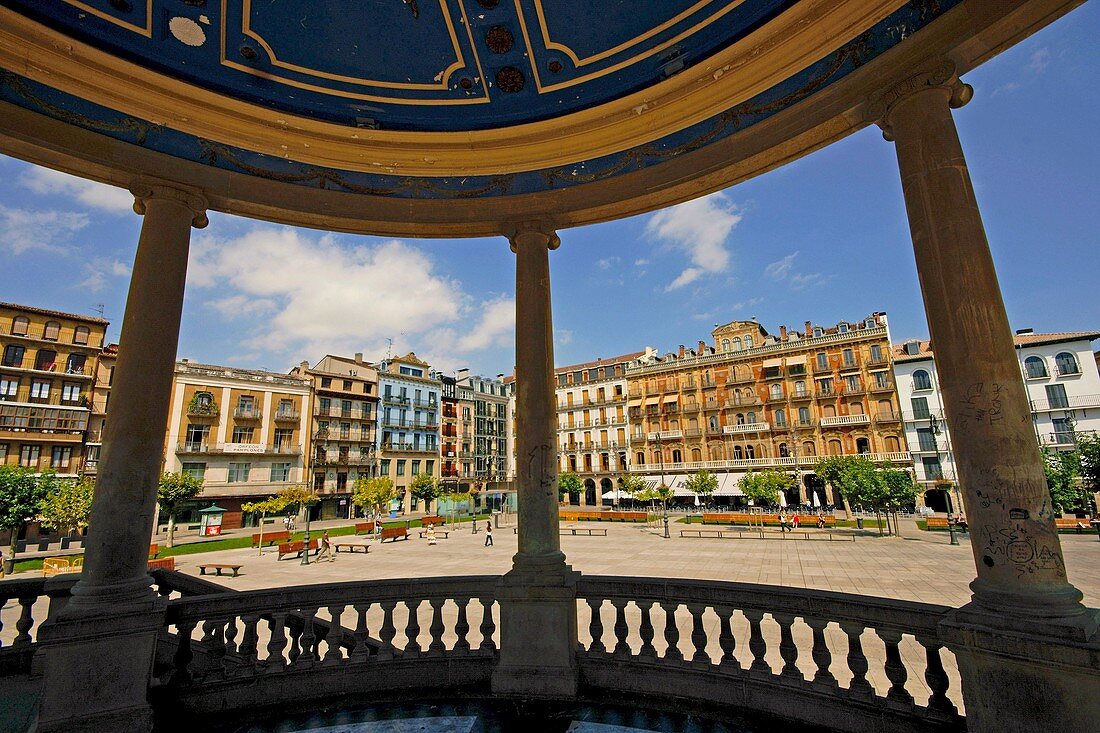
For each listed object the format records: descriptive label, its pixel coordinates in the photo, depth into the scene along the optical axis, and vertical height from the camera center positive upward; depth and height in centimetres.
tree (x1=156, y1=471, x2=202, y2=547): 3638 -81
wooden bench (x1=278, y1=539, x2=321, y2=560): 2571 -356
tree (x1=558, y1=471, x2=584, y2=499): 6164 -165
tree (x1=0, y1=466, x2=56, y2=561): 3045 -63
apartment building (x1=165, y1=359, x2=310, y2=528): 4594 +441
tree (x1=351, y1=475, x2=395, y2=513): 4359 -149
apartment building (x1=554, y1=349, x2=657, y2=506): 6575 +562
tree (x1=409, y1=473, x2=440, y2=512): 5744 -158
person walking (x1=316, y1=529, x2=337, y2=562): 2526 -372
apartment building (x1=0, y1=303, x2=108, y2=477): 4209 +824
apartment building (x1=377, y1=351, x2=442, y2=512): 6225 +634
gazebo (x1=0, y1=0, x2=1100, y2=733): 379 +317
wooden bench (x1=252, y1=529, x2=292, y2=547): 3190 -373
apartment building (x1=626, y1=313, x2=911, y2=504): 5125 +631
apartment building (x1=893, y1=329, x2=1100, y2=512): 4516 +508
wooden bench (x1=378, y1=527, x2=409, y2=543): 3391 -386
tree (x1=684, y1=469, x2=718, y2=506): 4544 -163
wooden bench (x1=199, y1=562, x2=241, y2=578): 2014 -345
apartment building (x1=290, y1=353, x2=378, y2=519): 5484 +491
